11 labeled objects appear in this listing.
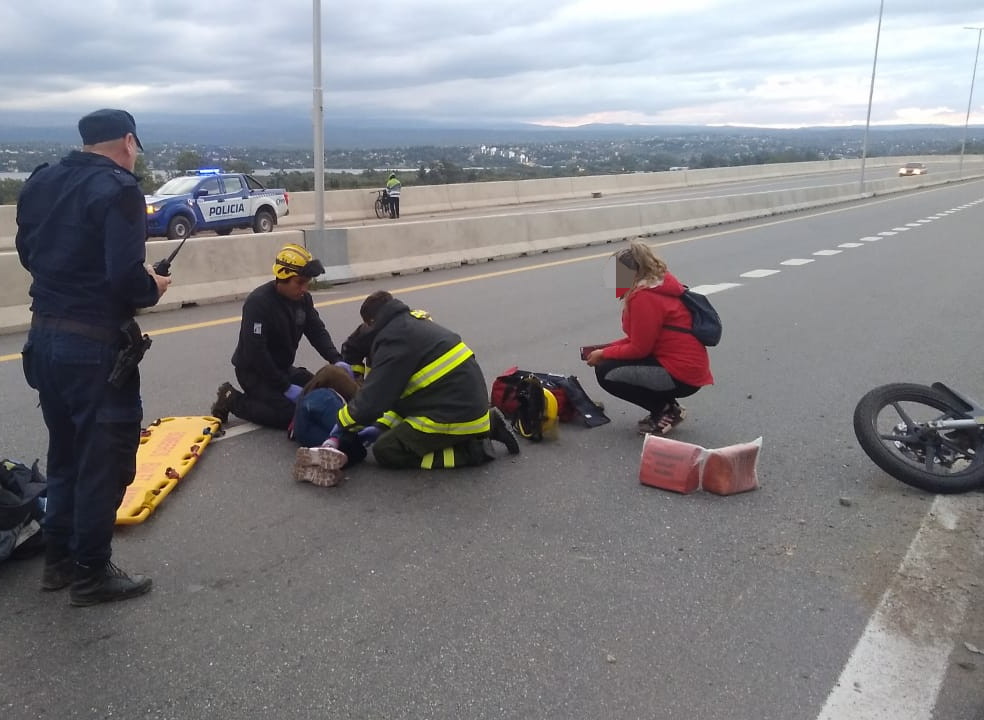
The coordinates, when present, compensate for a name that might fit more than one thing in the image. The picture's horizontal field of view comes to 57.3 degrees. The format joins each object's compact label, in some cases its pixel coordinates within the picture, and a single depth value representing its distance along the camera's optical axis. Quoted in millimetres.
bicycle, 29625
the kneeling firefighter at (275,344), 6047
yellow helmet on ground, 6055
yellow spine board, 4793
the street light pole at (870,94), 39150
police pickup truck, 20469
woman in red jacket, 6000
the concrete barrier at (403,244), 11406
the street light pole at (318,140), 13734
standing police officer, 3518
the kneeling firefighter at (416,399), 5176
